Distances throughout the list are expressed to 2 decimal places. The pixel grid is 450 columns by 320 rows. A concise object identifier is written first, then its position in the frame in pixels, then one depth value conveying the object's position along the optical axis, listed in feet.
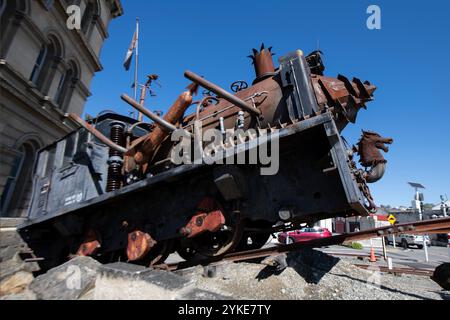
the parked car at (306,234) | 59.82
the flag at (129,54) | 40.83
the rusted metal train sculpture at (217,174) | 10.97
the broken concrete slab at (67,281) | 9.35
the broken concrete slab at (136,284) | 9.05
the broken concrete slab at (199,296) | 8.30
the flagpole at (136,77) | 31.03
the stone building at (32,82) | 30.73
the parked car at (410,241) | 72.79
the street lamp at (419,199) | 47.91
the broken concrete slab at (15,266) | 16.81
